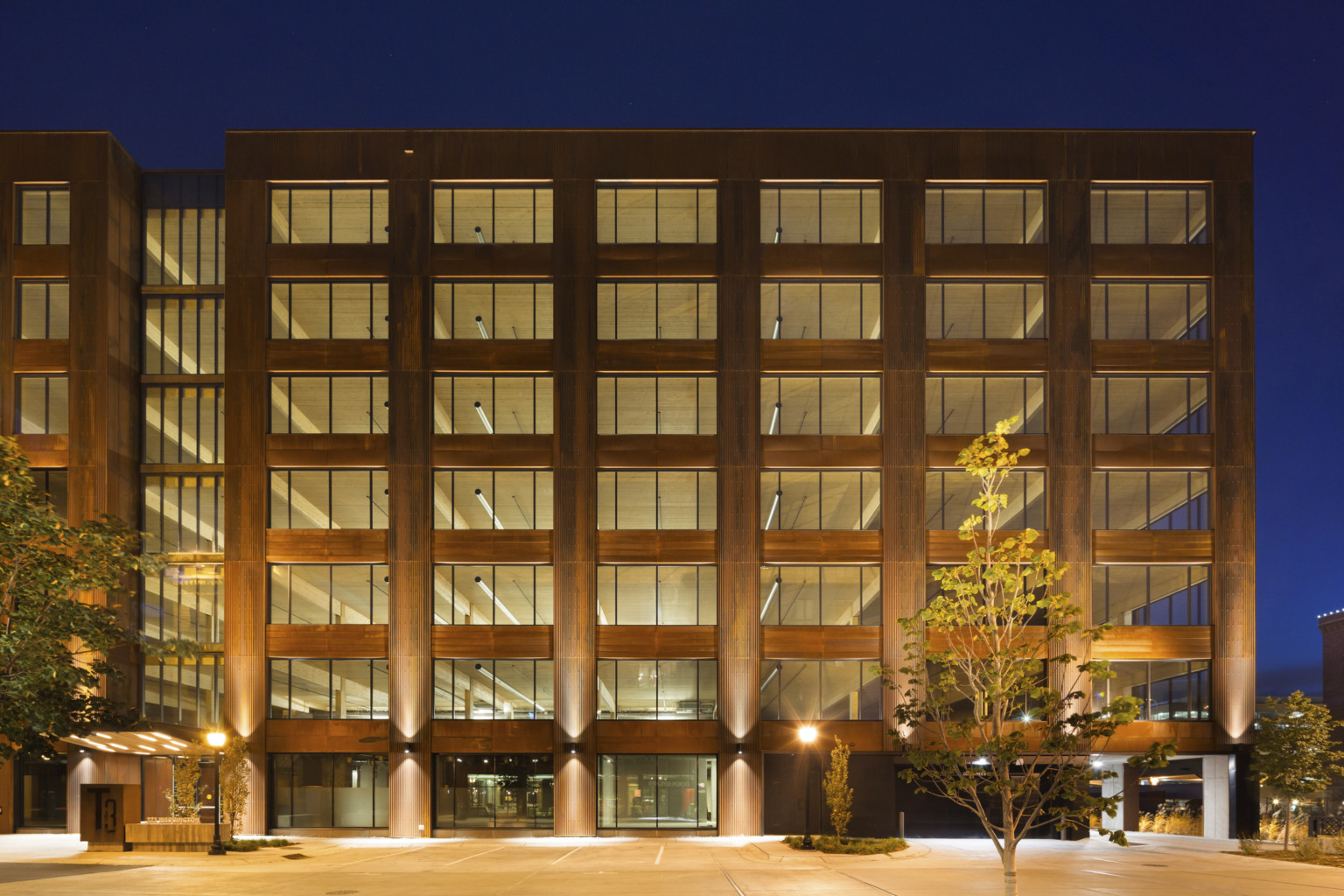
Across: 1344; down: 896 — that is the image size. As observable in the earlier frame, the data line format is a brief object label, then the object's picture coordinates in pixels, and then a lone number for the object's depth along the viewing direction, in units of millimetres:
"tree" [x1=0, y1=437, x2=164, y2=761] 18828
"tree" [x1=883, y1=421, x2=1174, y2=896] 13016
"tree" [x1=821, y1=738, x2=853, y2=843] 32656
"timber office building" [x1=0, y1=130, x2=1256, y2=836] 39969
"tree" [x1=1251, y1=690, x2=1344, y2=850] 34469
